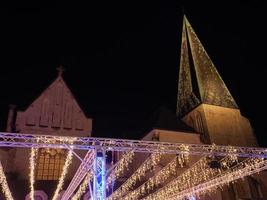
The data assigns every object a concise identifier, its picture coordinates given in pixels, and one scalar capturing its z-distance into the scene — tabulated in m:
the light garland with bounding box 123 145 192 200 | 17.92
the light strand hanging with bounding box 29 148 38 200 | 16.38
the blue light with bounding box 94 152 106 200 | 9.54
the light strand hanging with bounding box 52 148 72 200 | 16.90
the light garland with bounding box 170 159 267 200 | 12.99
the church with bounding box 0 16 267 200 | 18.44
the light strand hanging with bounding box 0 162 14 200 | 15.65
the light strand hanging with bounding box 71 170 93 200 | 16.86
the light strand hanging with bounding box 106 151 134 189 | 18.83
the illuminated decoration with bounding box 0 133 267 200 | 10.23
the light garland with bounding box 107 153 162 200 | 18.02
